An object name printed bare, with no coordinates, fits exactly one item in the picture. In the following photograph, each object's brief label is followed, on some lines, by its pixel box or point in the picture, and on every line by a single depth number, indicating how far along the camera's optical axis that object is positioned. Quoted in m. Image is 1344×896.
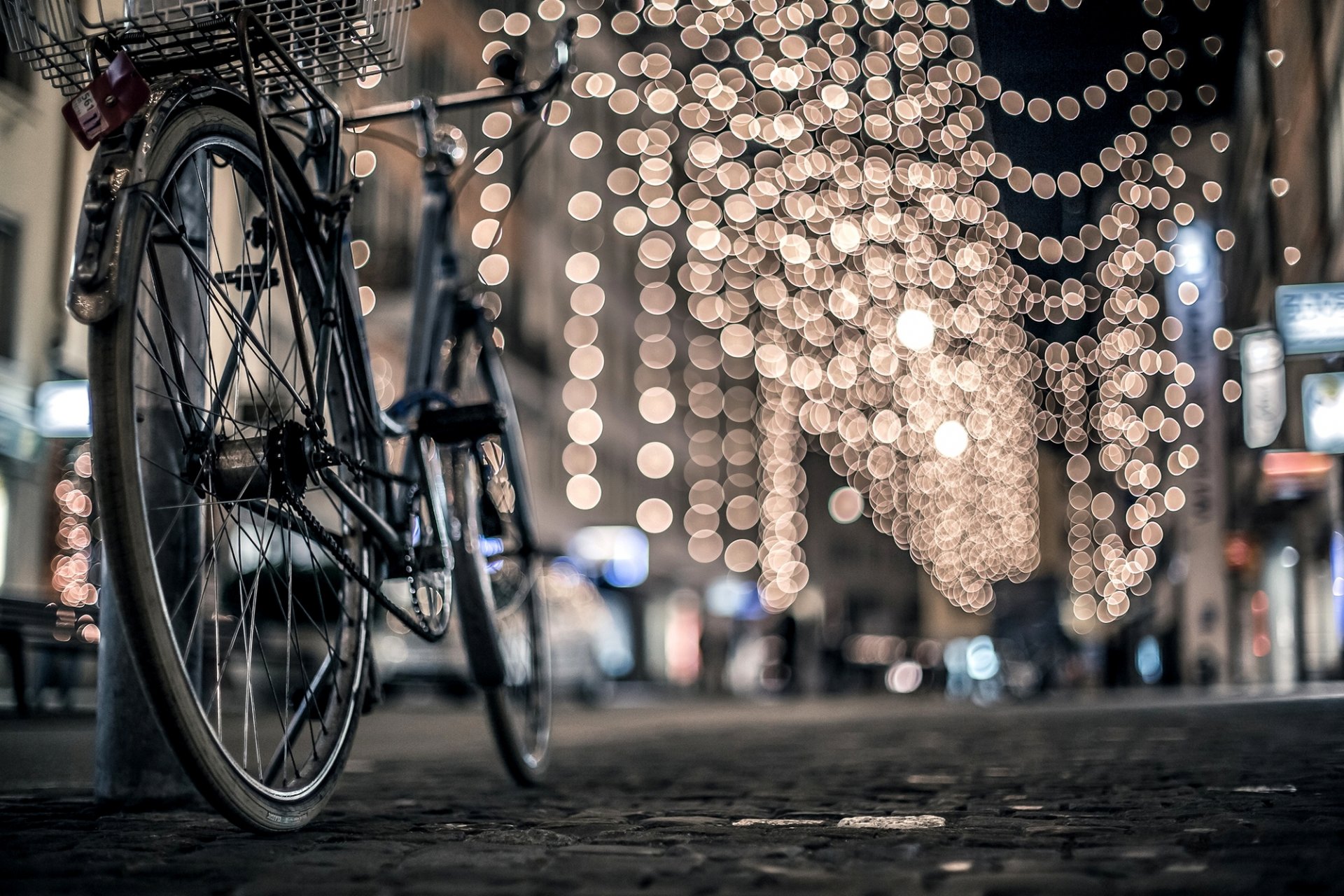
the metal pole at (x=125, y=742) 3.61
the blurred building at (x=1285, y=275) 20.20
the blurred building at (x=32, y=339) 4.89
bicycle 2.49
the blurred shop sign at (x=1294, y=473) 23.03
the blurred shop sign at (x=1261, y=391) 22.67
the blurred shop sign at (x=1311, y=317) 15.52
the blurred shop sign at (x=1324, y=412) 17.09
